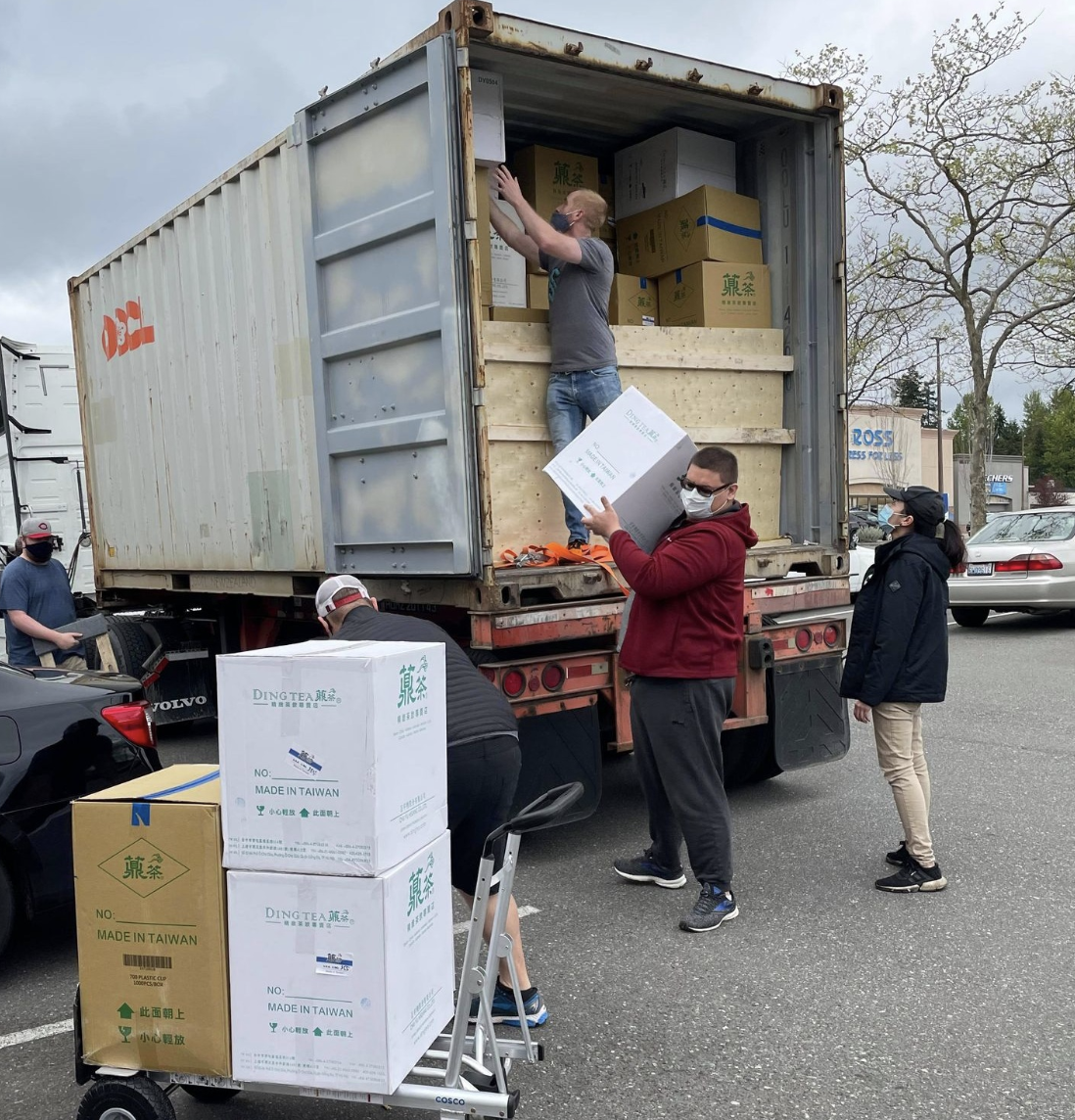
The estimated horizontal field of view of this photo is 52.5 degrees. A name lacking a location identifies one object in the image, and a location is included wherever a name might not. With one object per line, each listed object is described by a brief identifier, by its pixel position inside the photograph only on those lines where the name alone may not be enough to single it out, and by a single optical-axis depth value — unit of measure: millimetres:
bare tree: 18484
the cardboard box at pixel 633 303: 5895
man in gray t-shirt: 5137
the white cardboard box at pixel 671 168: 5828
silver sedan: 11906
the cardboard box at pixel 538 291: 5727
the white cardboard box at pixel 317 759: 2363
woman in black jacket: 4473
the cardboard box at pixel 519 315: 5320
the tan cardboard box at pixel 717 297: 5777
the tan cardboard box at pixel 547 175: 5961
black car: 3857
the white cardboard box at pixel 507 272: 5539
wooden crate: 5117
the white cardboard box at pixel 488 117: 5027
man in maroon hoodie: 4145
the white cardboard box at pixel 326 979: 2398
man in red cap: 6812
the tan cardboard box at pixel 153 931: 2508
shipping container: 4488
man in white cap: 3078
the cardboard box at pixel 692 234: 5781
